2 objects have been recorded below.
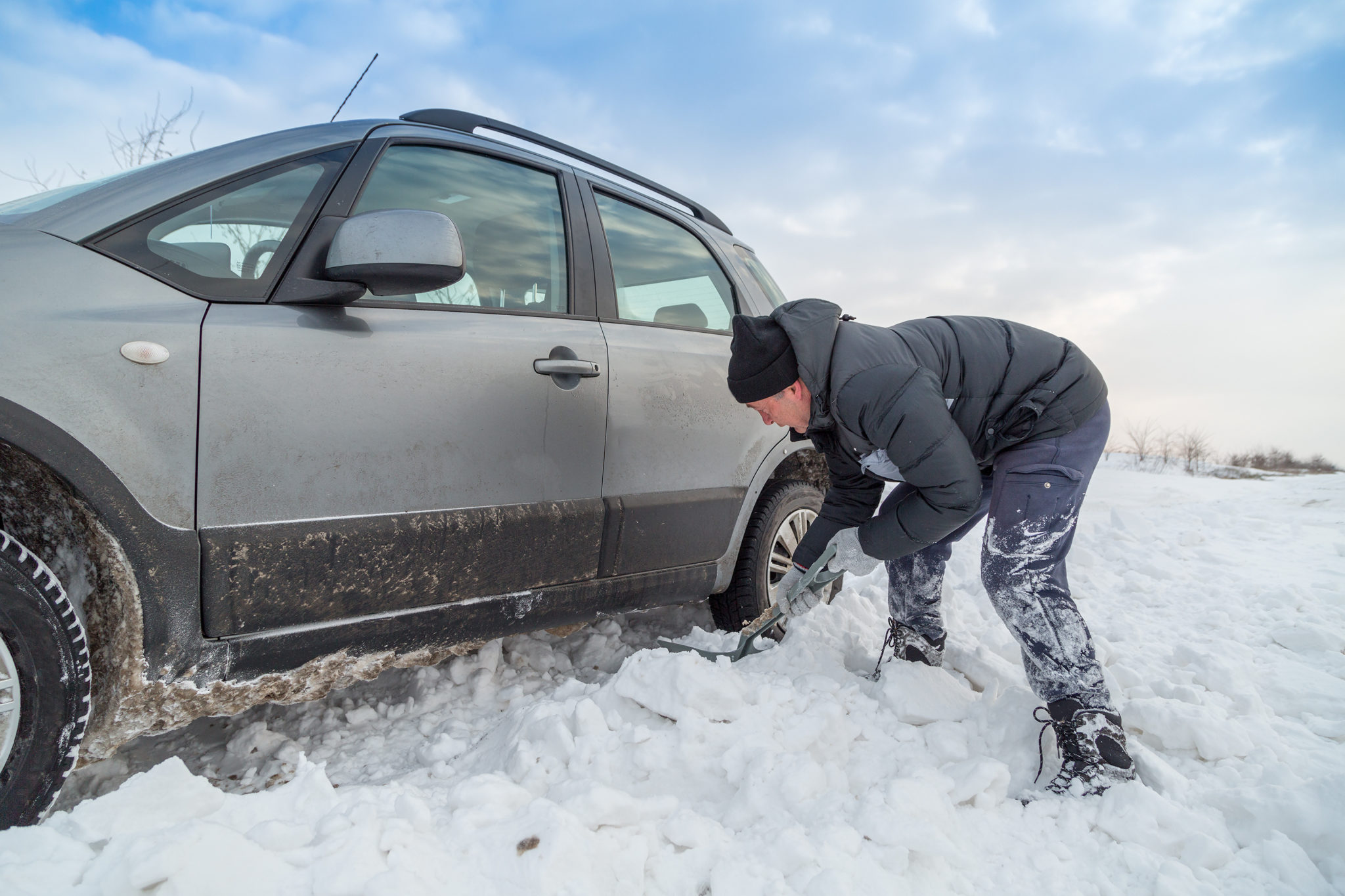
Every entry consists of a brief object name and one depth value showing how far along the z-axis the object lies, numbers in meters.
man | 1.79
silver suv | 1.42
